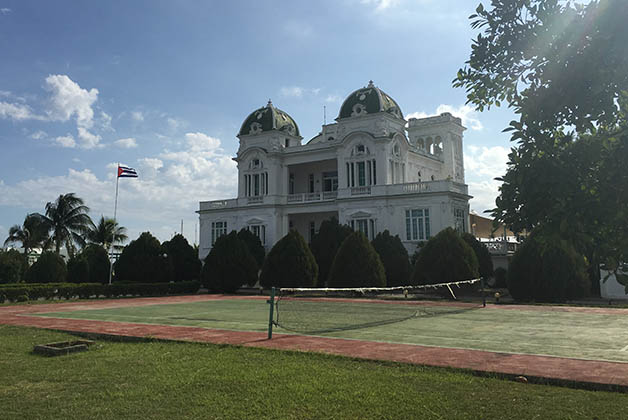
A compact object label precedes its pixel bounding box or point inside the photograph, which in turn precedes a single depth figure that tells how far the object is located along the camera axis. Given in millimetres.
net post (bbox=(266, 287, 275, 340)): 13359
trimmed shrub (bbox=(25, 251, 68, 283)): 40031
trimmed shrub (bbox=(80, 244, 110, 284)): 43906
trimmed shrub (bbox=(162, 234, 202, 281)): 44375
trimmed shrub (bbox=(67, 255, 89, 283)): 43688
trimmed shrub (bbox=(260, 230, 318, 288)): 36938
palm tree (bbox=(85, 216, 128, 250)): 69438
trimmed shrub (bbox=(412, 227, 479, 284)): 30828
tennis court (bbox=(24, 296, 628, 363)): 12281
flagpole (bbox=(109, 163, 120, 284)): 43256
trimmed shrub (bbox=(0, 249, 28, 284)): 41688
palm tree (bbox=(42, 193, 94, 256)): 61812
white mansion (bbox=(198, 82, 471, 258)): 44344
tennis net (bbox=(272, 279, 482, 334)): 16062
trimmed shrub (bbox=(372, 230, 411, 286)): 37938
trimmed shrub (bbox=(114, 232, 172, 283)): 40344
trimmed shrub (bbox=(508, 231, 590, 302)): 27344
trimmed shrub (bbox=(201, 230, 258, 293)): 40062
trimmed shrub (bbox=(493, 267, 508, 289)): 40469
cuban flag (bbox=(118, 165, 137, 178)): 44853
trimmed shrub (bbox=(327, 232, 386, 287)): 33750
